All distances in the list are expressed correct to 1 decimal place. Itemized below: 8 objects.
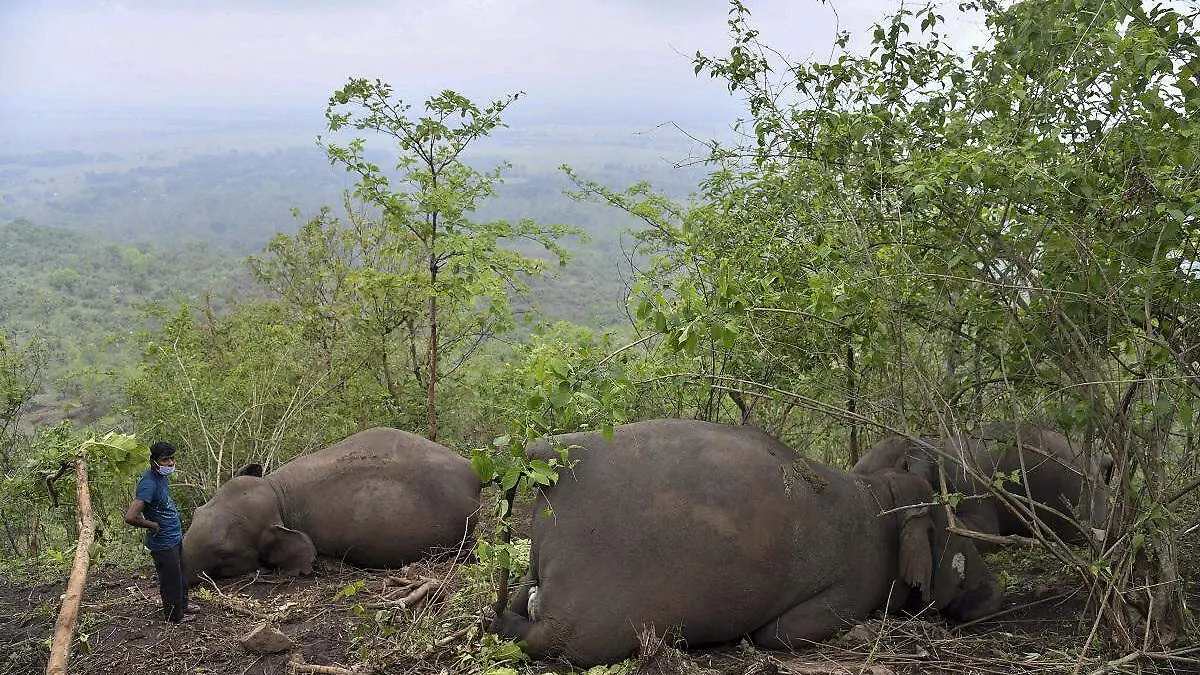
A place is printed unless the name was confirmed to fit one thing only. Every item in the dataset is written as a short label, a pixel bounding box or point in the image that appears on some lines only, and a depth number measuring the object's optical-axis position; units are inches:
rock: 233.8
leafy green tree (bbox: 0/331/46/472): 405.4
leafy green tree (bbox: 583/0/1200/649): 175.6
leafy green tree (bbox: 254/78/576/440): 372.8
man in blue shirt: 266.4
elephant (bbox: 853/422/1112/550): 241.9
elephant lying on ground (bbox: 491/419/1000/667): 212.1
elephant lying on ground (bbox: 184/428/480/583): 309.6
